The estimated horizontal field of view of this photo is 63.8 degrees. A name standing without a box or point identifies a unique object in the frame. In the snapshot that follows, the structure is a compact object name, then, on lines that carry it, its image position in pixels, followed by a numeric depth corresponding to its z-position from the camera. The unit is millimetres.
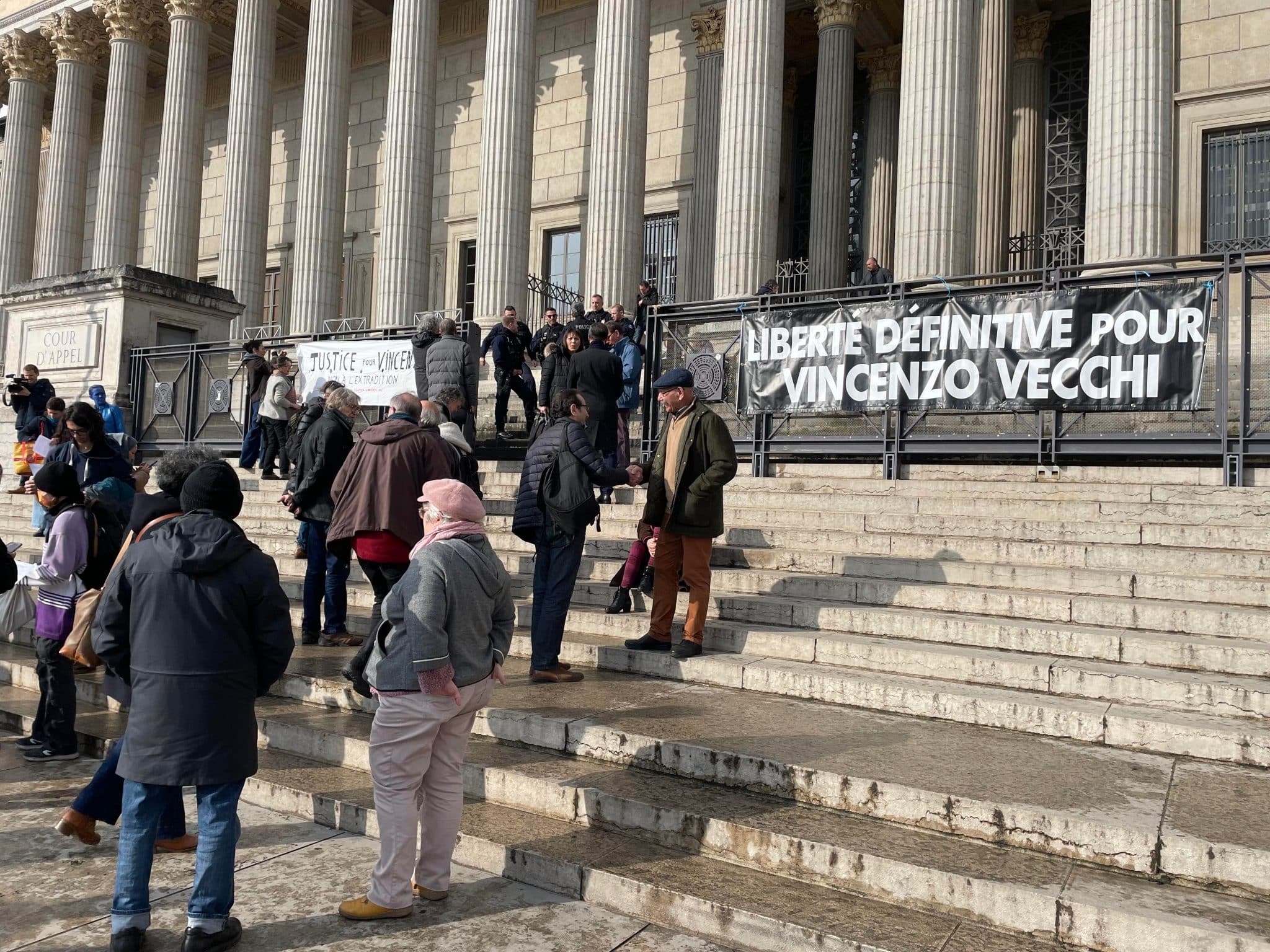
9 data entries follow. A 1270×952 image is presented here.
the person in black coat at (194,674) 3436
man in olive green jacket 6328
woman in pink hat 3678
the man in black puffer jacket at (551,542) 6008
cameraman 14047
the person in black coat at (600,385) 9531
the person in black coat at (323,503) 7066
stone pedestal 15586
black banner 8922
